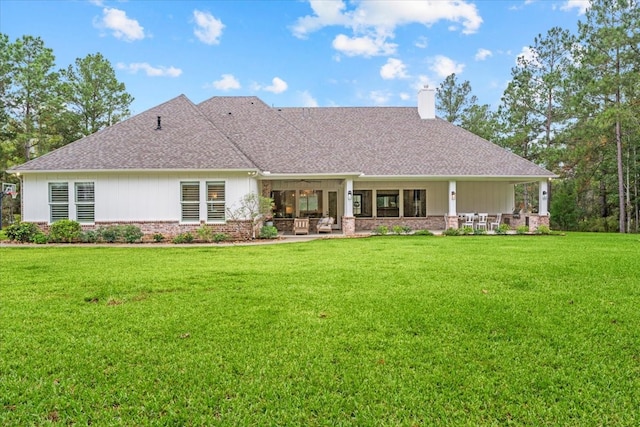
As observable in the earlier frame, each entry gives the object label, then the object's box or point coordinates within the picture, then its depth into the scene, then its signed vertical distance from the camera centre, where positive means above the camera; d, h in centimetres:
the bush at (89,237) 1422 -103
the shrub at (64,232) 1402 -82
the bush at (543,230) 1694 -109
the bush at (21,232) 1419 -82
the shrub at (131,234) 1414 -93
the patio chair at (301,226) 1706 -82
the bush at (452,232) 1650 -112
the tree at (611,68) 1978 +784
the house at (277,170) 1481 +163
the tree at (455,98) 3328 +979
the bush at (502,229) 1700 -103
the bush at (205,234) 1434 -97
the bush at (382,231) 1645 -105
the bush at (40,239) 1387 -106
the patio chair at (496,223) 1866 -83
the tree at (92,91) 2886 +935
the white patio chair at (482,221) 1805 -75
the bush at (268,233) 1502 -99
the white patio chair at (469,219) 1847 -62
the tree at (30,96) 2680 +841
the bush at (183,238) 1401 -110
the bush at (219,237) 1435 -110
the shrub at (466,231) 1667 -109
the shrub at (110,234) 1424 -93
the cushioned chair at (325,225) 1742 -81
